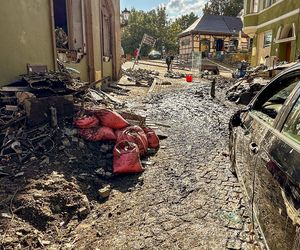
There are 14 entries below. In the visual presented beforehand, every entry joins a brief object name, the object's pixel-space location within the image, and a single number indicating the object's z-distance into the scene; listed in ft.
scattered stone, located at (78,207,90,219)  11.72
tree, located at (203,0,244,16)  160.67
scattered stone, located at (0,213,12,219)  10.55
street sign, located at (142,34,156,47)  67.30
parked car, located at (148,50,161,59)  147.99
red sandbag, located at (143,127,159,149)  19.30
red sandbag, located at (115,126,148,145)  17.87
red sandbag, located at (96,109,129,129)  18.58
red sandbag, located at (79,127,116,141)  18.10
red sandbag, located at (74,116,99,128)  18.58
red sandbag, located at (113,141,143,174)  15.14
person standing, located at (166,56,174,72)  84.90
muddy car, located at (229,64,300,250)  5.72
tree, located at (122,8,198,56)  168.14
